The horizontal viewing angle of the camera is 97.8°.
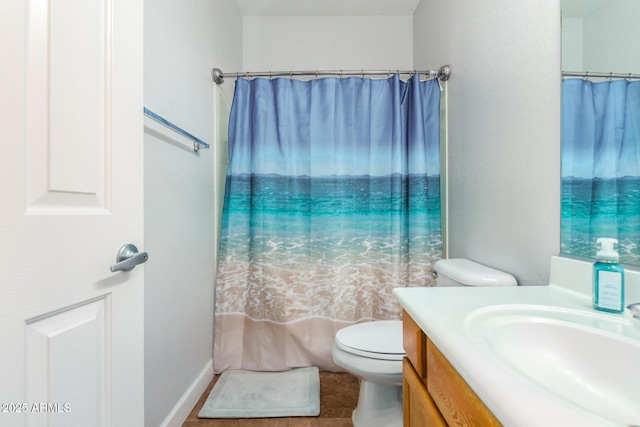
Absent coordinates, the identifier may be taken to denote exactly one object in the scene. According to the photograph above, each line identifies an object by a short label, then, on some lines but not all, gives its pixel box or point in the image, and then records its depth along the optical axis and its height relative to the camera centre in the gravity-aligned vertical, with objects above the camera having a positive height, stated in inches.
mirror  26.1 +9.0
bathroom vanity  14.5 -9.7
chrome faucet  22.3 -7.8
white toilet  42.5 -22.6
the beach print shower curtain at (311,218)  67.1 -1.6
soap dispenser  25.1 -6.2
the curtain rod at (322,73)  63.8 +32.8
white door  17.4 +0.0
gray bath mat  53.7 -38.4
